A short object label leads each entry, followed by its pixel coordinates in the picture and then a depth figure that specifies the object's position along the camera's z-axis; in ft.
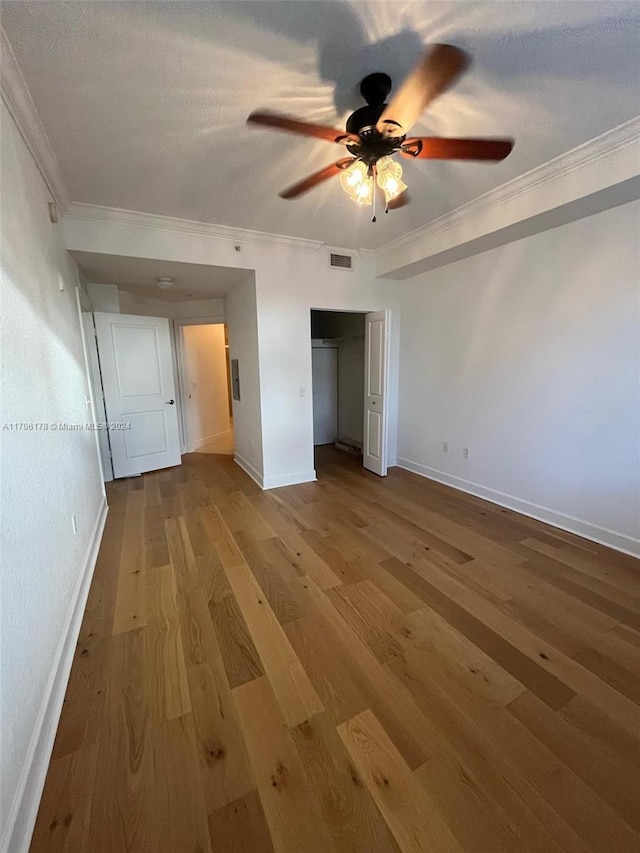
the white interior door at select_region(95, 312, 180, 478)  13.34
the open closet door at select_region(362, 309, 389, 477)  13.19
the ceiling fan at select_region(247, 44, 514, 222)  4.74
